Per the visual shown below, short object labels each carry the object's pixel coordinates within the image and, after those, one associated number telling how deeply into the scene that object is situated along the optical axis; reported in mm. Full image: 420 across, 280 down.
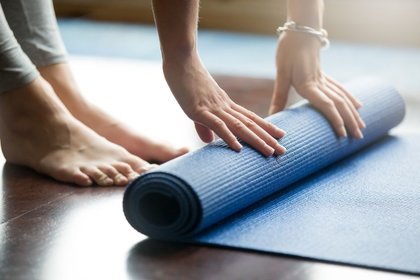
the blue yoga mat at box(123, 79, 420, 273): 1727
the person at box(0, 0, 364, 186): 1878
